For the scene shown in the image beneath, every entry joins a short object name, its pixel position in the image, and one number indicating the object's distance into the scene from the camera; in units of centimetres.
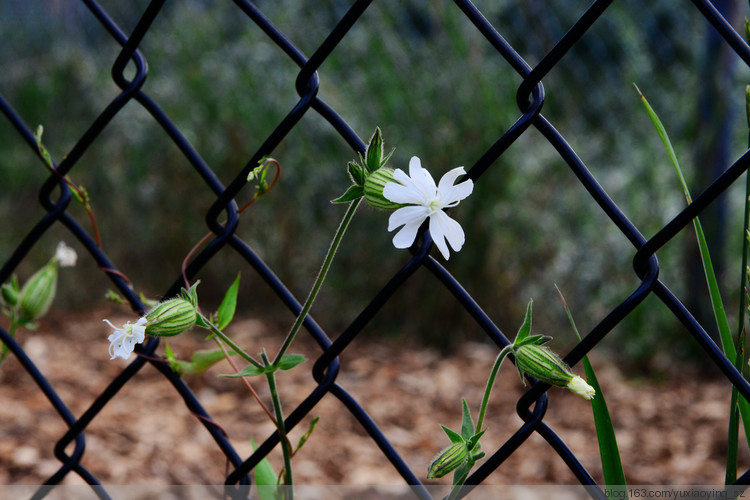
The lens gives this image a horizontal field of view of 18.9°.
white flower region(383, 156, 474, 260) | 58
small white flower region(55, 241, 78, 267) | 77
